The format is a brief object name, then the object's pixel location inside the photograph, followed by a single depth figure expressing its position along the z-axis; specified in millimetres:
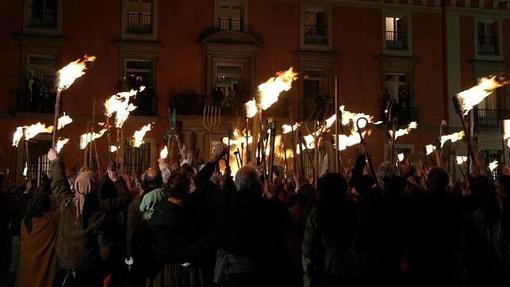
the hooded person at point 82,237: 5957
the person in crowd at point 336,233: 5125
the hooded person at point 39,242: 6738
